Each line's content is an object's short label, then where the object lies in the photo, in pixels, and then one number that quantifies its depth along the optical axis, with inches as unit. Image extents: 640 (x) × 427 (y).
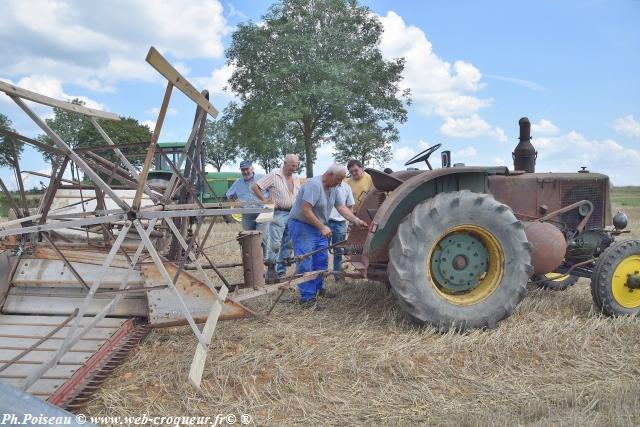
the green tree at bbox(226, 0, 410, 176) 751.7
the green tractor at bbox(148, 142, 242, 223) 603.8
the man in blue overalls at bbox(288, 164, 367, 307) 191.8
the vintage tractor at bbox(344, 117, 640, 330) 148.7
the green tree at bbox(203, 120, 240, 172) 1686.8
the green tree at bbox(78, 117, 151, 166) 1267.2
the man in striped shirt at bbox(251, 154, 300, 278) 231.5
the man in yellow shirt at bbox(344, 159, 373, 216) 259.1
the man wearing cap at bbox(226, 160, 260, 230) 266.2
